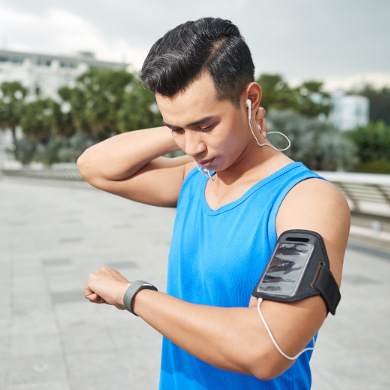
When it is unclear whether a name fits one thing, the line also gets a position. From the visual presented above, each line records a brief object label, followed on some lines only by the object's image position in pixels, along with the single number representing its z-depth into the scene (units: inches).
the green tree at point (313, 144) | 755.2
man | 40.2
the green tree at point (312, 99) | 1542.8
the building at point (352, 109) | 3868.1
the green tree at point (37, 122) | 1631.4
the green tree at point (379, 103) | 3784.5
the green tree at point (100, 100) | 1195.3
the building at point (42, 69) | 3112.7
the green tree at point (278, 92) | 1249.1
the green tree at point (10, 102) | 1980.8
